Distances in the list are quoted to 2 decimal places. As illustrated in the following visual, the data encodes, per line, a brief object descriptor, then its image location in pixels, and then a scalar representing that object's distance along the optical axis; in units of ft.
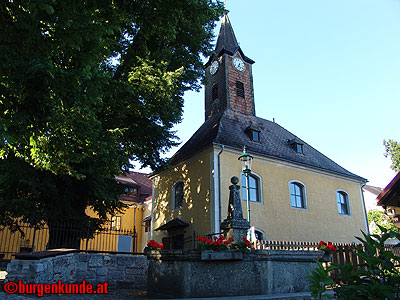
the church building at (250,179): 50.83
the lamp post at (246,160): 34.95
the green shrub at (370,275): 5.62
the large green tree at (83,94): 17.01
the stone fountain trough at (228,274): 21.09
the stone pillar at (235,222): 24.97
